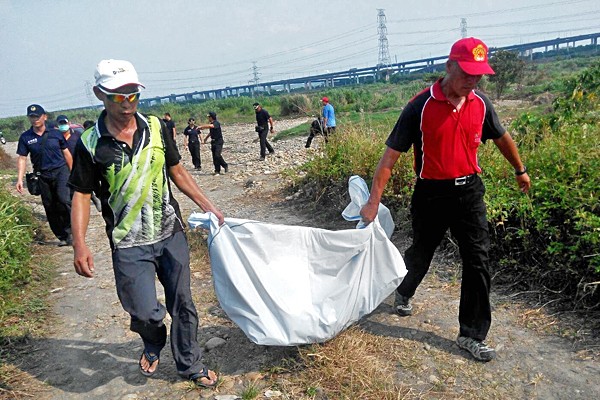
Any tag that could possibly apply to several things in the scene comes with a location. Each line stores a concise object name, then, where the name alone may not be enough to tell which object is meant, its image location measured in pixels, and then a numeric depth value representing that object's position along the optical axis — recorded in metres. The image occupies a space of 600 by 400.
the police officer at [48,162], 5.42
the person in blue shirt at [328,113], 9.37
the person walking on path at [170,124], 11.36
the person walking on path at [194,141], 10.94
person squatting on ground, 7.63
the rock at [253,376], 2.59
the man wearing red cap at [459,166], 2.31
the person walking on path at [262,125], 11.19
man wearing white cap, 2.24
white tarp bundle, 2.45
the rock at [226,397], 2.46
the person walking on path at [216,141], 10.04
